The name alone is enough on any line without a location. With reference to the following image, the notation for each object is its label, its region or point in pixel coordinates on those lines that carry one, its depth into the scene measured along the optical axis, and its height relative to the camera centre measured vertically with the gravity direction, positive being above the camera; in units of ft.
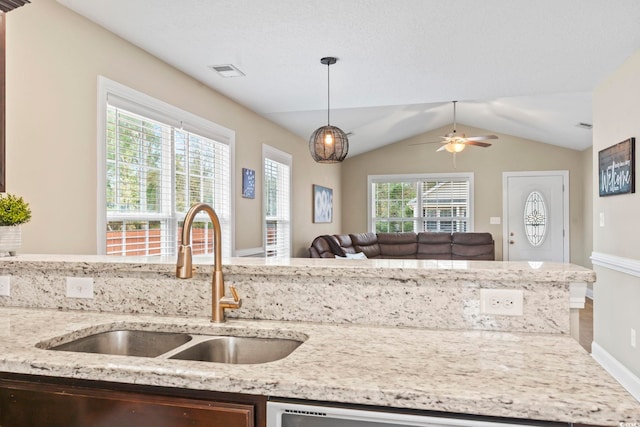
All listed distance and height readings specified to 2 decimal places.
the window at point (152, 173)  9.69 +1.25
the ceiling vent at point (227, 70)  11.63 +3.91
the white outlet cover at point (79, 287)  5.63 -0.75
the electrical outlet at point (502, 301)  4.55 -0.75
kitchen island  3.05 -1.04
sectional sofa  24.95 -1.12
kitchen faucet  4.40 -0.42
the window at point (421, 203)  27.40 +1.30
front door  25.81 +0.47
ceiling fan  19.56 +3.49
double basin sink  4.65 -1.24
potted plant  6.20 +0.04
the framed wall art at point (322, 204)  23.54 +1.09
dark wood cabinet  3.36 -1.36
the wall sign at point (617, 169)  10.44 +1.34
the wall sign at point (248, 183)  15.58 +1.39
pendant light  12.92 +2.22
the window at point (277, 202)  17.76 +0.89
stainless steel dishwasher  2.97 -1.27
